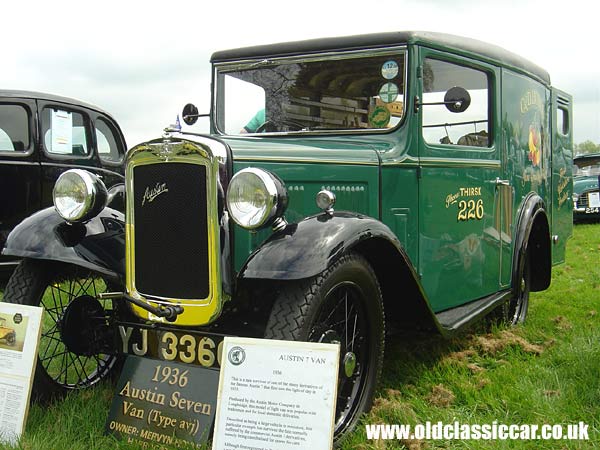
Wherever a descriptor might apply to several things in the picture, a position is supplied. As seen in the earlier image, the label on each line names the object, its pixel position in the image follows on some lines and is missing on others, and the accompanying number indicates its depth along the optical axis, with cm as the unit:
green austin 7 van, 259
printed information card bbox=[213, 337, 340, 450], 212
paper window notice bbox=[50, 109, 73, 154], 644
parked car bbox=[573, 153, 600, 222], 1214
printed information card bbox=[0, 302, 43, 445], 260
